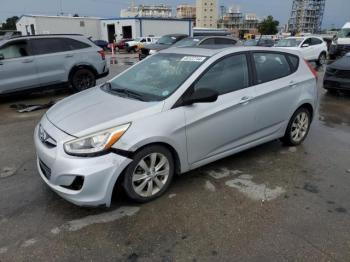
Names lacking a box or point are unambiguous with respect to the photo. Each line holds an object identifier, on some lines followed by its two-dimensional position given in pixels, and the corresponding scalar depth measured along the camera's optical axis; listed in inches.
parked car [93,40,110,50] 1554.5
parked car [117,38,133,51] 1456.7
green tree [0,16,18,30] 3033.0
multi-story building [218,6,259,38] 5334.6
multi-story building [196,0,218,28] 4707.2
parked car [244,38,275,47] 832.5
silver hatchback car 119.1
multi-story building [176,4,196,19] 5723.4
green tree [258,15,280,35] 3612.2
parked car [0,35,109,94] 313.9
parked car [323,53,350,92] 352.2
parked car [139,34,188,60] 733.3
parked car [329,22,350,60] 805.5
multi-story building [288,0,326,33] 4670.3
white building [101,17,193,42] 1887.3
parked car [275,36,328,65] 663.1
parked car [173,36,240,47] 589.7
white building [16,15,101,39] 1812.3
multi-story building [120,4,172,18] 3924.7
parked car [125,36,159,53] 1363.2
